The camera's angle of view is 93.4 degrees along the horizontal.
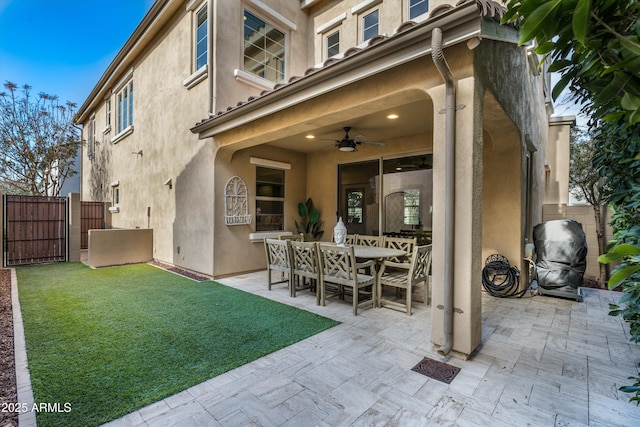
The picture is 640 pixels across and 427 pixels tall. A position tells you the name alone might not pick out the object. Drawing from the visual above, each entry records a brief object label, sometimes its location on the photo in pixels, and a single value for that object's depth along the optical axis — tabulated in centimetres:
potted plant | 808
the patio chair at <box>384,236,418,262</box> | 543
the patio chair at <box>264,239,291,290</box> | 529
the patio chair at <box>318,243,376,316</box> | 430
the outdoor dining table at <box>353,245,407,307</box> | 458
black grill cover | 509
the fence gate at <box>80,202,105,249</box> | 1125
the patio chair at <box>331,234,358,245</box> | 635
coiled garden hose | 524
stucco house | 306
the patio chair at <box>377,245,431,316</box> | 432
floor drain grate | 275
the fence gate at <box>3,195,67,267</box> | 802
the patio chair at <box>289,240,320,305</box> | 481
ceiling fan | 584
